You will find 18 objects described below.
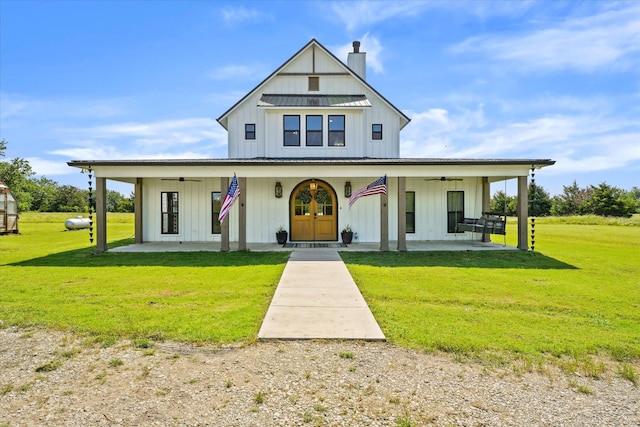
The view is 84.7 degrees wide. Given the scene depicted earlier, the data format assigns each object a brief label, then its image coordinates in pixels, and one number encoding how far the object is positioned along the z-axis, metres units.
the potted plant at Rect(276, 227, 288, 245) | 13.61
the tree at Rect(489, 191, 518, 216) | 45.88
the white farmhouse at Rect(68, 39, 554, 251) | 14.34
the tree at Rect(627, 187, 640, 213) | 70.53
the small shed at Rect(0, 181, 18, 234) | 20.78
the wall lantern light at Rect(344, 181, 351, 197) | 14.06
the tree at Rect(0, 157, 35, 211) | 41.98
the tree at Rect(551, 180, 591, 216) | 48.59
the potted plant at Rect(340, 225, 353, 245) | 13.66
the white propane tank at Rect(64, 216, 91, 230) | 23.22
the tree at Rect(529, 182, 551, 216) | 48.14
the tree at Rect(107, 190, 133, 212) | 55.67
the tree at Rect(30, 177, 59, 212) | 55.81
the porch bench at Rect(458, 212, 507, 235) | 12.43
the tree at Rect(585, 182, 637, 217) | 40.53
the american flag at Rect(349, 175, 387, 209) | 10.97
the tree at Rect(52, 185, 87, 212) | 55.50
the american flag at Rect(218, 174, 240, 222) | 10.77
